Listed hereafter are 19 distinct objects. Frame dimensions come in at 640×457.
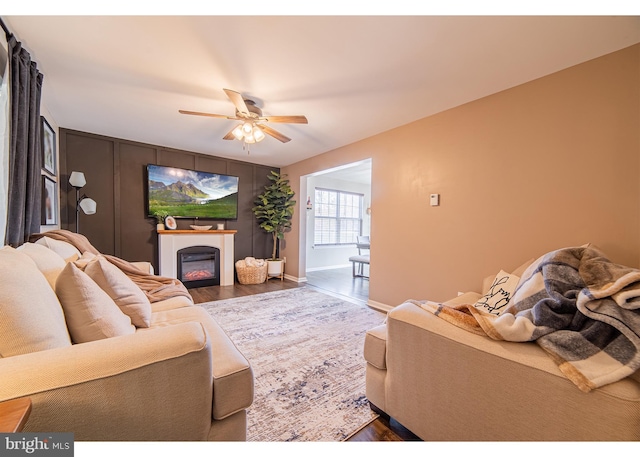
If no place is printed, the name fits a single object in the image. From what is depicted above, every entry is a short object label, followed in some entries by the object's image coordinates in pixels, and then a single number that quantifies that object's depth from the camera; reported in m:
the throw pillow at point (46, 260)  1.13
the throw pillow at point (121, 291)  1.29
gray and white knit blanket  0.81
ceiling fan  2.11
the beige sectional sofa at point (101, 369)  0.66
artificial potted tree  4.71
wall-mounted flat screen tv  3.83
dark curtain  1.49
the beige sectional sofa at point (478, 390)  0.79
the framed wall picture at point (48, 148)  2.40
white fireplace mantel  3.81
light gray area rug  1.31
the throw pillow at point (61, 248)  1.70
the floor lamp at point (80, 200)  3.02
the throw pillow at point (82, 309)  0.99
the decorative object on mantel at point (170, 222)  3.88
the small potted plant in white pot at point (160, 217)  3.84
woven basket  4.38
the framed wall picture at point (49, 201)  2.45
